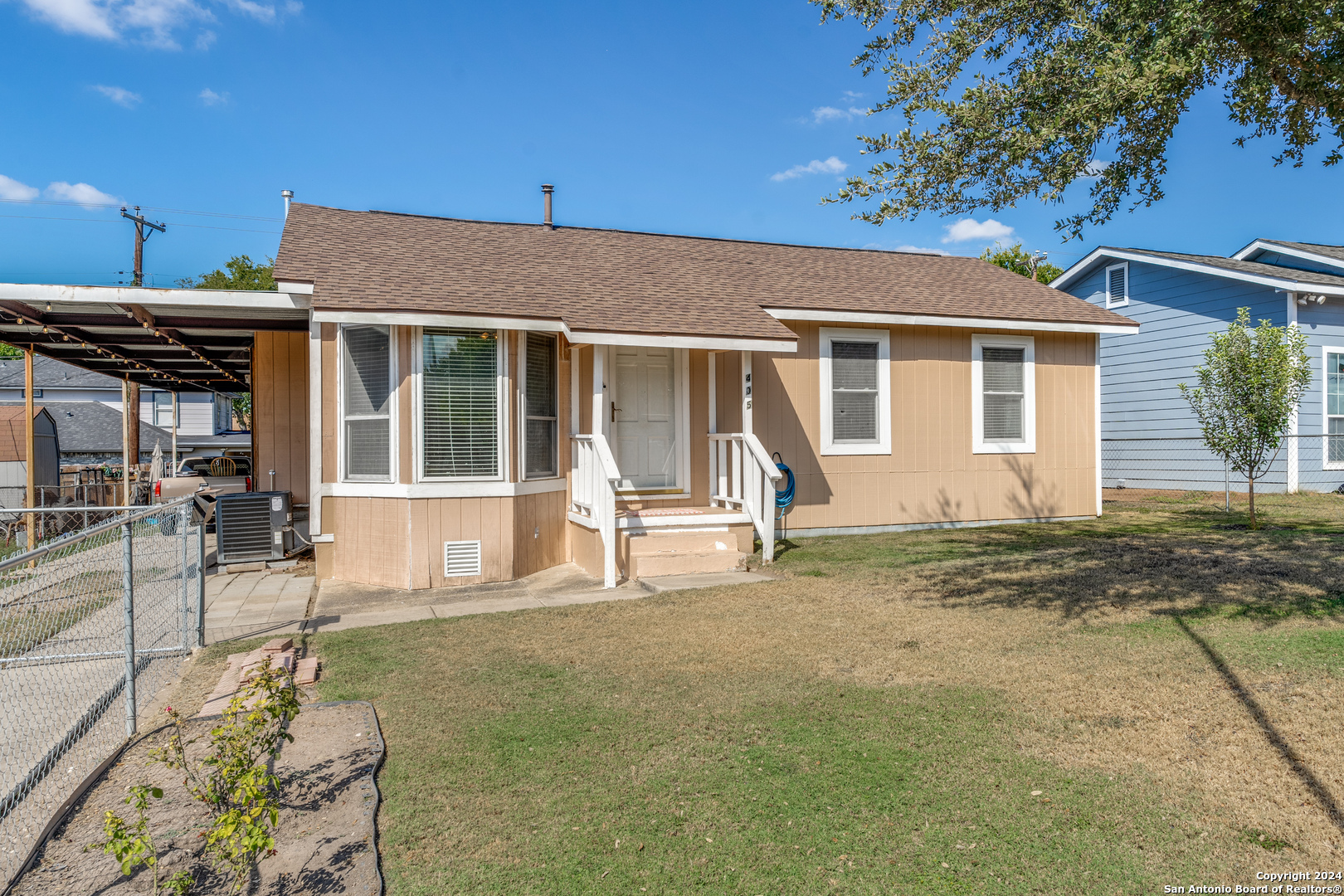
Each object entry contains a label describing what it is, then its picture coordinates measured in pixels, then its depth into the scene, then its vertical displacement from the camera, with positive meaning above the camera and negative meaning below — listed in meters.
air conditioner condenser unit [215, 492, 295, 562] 8.91 -0.88
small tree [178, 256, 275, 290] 32.12 +7.24
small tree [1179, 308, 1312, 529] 9.52 +0.72
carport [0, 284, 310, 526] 7.96 +1.48
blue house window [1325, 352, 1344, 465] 13.69 +0.69
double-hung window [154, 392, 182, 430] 32.34 +1.69
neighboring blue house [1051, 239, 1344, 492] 13.48 +1.98
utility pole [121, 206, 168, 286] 22.44 +6.08
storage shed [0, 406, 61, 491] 18.05 +0.04
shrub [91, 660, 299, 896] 2.26 -1.12
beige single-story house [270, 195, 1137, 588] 7.68 +0.61
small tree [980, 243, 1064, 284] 30.25 +7.23
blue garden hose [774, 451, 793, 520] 9.62 -0.61
